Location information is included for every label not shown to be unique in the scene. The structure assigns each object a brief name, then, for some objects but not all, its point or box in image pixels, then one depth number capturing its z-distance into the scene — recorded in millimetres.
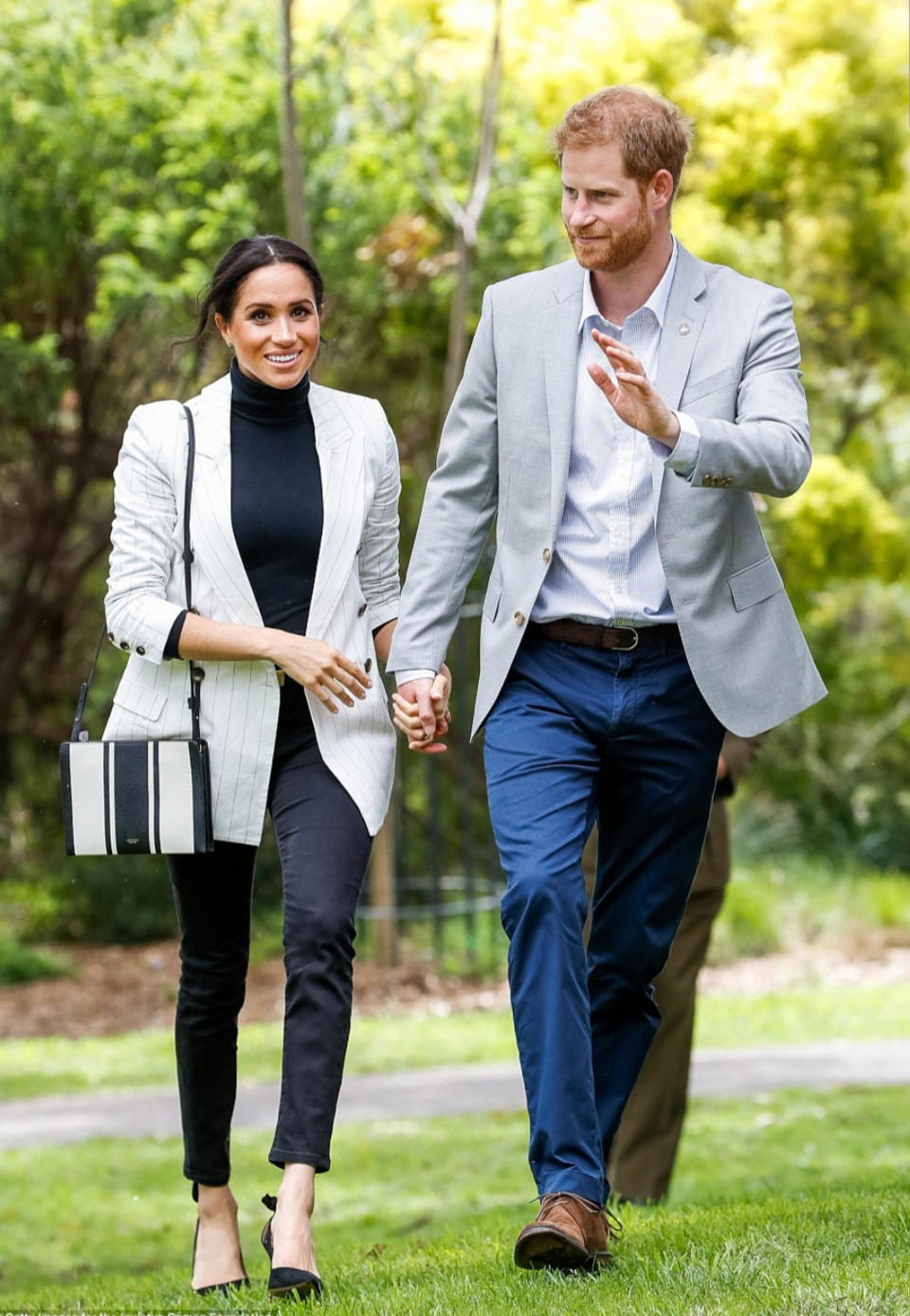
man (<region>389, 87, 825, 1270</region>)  8125
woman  8297
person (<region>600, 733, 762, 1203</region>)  11656
